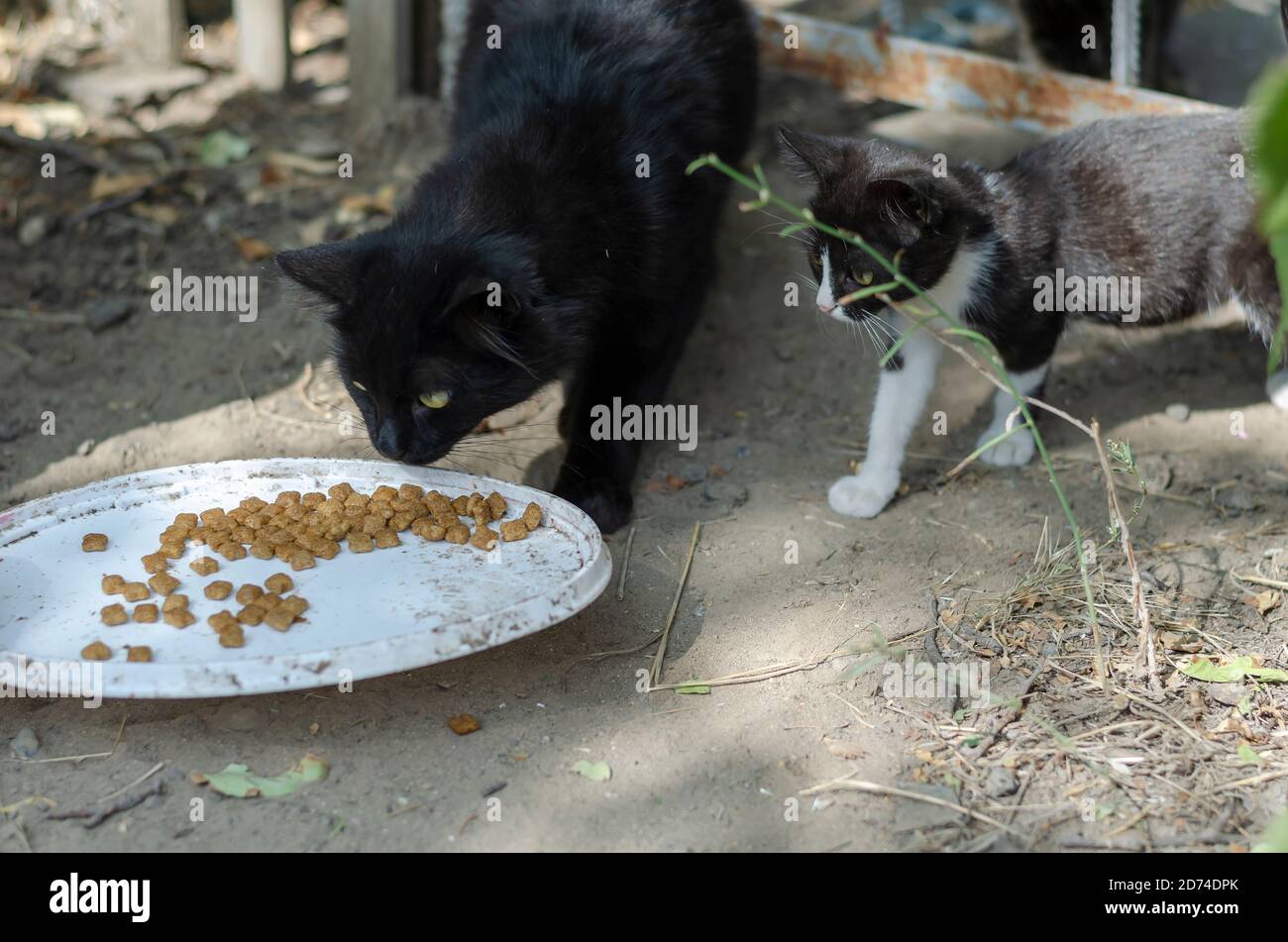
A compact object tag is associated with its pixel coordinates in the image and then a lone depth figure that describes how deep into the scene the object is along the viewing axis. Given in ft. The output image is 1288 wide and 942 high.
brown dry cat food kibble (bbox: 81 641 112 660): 7.79
